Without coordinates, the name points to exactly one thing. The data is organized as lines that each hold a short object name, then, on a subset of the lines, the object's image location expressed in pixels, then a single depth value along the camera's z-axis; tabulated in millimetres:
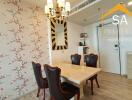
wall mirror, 2751
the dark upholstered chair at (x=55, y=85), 1287
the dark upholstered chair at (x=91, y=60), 2233
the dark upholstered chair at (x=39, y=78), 1739
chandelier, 1599
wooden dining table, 1432
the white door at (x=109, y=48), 3053
